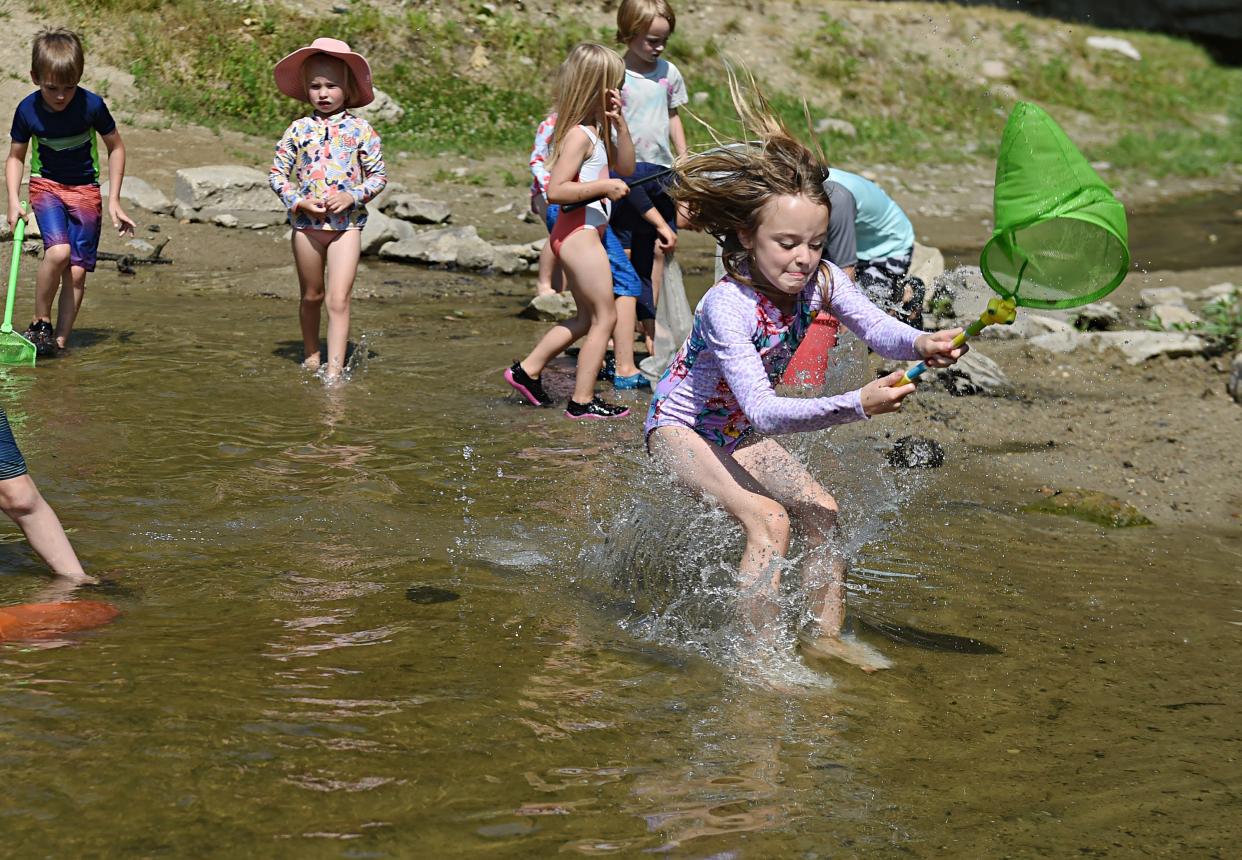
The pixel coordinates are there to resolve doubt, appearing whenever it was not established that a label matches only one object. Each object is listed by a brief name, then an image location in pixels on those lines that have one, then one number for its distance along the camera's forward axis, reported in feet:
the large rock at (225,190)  37.86
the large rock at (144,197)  37.73
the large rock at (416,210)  39.99
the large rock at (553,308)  31.81
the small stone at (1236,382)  25.41
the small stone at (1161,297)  35.73
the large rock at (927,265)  33.91
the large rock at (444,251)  36.78
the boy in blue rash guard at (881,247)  24.29
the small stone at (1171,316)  31.55
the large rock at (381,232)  36.78
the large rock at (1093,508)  20.07
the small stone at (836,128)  59.88
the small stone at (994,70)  71.72
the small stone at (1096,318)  31.58
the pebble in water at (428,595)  15.06
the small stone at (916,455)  22.15
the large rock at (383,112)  49.70
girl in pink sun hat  25.13
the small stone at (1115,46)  79.46
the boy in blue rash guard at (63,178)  25.18
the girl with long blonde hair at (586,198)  23.26
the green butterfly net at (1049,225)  13.05
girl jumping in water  14.05
